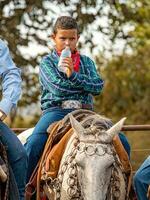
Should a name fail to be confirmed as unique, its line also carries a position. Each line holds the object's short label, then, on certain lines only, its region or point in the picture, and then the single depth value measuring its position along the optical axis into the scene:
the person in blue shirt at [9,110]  9.67
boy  11.64
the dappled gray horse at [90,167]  9.72
